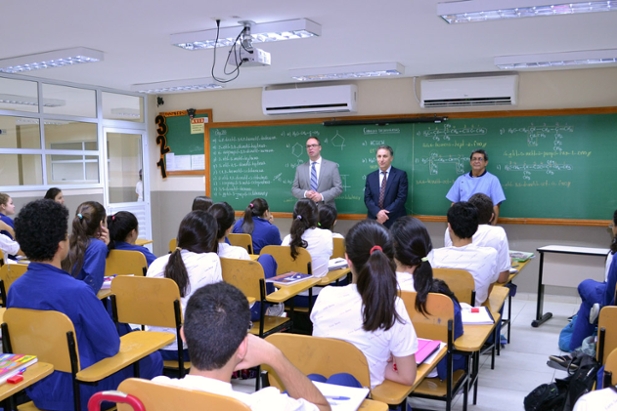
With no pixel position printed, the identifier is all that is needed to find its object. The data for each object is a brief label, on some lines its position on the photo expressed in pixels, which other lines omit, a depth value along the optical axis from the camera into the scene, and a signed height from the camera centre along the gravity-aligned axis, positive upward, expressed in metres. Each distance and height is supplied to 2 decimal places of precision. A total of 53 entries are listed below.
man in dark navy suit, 6.17 -0.27
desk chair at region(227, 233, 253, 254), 4.72 -0.65
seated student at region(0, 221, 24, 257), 4.46 -0.65
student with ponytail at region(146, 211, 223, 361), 2.95 -0.52
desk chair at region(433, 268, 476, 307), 3.00 -0.67
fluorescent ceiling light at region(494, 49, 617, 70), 4.85 +1.05
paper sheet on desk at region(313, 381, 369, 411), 1.50 -0.69
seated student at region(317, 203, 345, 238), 4.66 -0.43
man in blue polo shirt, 5.79 -0.16
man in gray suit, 6.43 -0.11
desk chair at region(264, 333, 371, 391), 1.76 -0.65
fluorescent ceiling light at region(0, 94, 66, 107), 6.05 +0.86
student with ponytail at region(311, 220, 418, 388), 1.88 -0.56
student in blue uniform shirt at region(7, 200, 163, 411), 2.08 -0.51
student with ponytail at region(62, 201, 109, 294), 3.22 -0.50
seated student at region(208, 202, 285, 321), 3.58 -0.59
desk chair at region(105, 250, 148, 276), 3.63 -0.66
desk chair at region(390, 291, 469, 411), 2.36 -0.76
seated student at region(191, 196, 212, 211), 4.83 -0.31
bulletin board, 7.69 +0.45
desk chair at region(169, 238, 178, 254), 4.95 -0.71
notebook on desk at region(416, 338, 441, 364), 2.06 -0.75
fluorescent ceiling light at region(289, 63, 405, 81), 5.47 +1.07
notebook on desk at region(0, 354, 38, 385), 1.82 -0.70
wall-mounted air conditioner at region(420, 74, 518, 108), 5.73 +0.87
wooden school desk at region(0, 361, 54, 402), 1.74 -0.73
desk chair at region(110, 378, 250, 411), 1.22 -0.56
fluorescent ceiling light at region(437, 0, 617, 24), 3.31 +1.05
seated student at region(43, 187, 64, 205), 5.39 -0.24
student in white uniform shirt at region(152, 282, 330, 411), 1.32 -0.46
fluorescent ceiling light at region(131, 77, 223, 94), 6.20 +1.06
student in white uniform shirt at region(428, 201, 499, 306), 3.19 -0.54
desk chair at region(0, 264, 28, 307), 3.45 -0.70
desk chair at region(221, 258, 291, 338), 3.29 -0.73
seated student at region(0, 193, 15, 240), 4.95 -0.39
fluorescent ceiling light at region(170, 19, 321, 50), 3.84 +1.05
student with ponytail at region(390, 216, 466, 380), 2.43 -0.46
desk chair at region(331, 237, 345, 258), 4.76 -0.72
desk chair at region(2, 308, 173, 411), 1.99 -0.70
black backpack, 2.35 -1.08
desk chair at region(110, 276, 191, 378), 2.70 -0.72
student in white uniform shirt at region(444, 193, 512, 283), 3.68 -0.53
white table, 4.66 -0.90
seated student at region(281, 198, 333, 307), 3.99 -0.54
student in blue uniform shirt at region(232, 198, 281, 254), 4.72 -0.53
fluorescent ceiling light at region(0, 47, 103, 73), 4.71 +1.07
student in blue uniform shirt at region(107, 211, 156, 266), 3.73 -0.45
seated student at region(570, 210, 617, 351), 3.30 -0.90
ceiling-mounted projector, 3.94 +0.86
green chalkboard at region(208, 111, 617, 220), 5.61 +0.12
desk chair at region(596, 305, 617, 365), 2.43 -0.77
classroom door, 7.47 -0.09
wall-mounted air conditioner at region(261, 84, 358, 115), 6.41 +0.89
